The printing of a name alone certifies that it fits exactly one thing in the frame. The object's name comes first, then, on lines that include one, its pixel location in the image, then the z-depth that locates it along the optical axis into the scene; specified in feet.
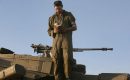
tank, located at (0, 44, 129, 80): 31.76
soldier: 33.55
